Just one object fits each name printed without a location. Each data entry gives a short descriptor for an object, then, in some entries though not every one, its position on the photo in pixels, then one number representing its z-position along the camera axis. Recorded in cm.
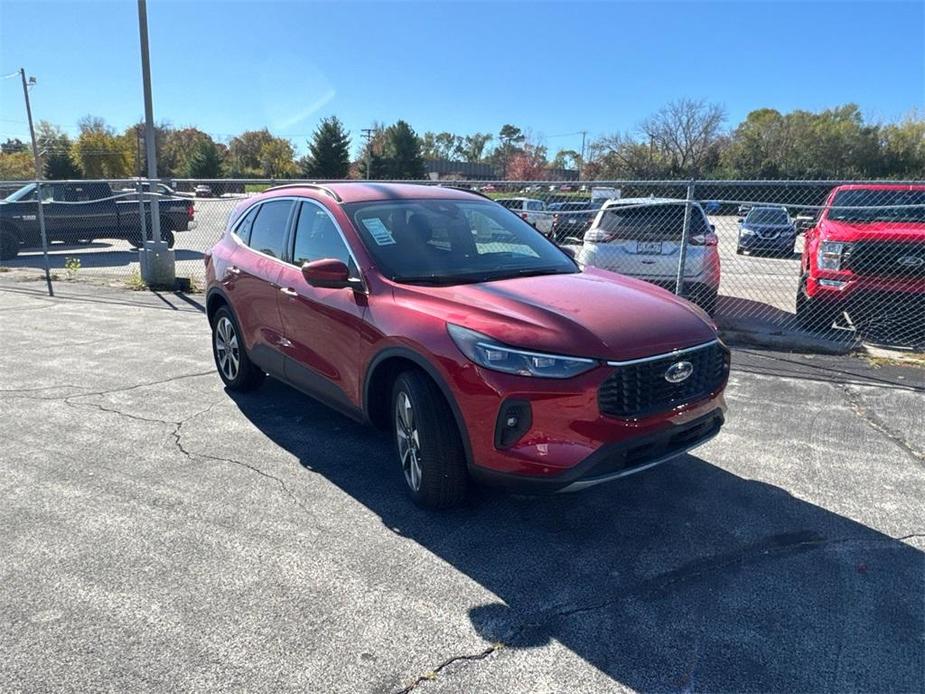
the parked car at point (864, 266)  699
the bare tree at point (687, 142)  5912
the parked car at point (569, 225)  1562
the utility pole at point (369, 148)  6512
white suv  811
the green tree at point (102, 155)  6625
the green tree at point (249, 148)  8795
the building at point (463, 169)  8515
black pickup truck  1694
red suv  307
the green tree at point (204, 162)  6706
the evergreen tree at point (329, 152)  6184
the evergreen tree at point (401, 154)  6650
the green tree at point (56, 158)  5872
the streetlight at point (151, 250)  1120
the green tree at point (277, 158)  8069
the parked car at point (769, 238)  1584
